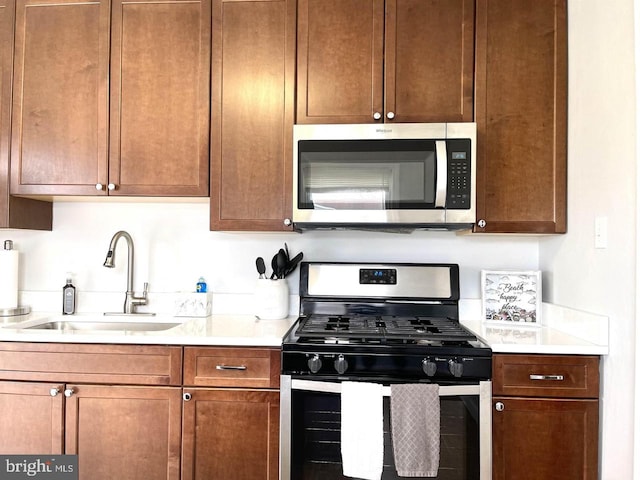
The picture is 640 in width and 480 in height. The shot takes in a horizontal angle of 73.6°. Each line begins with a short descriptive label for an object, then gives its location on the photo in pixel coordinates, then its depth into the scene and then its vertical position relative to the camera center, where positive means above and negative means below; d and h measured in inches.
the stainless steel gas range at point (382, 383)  60.9 -19.8
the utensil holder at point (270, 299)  82.0 -10.2
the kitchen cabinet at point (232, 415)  63.5 -25.2
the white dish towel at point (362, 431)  59.6 -25.7
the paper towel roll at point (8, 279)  85.0 -7.2
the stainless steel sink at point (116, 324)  84.7 -15.8
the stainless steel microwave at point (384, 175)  71.2 +12.2
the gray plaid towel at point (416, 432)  59.1 -25.5
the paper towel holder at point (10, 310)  84.1 -13.5
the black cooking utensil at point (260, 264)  83.3 -3.5
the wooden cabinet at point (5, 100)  79.4 +26.5
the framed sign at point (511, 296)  79.0 -8.8
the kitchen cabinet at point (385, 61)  74.4 +32.8
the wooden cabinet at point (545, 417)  60.8 -23.9
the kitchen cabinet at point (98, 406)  64.6 -24.6
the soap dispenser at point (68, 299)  87.2 -11.4
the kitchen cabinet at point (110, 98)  77.5 +26.7
